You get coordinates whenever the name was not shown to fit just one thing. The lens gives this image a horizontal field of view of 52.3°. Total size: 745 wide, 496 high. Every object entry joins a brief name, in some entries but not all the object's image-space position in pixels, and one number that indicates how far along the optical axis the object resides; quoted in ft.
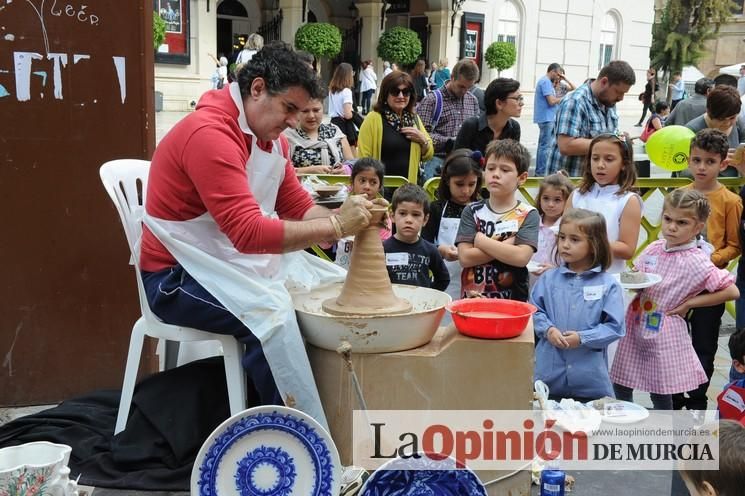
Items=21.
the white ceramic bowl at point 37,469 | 7.14
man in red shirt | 8.70
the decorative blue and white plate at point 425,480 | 7.13
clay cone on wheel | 8.77
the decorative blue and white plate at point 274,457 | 7.51
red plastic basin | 8.51
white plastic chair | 9.39
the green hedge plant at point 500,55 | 79.97
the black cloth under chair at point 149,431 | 9.25
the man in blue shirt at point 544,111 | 33.47
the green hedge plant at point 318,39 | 66.33
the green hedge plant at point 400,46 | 74.33
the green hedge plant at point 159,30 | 51.78
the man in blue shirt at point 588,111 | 16.67
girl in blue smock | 10.46
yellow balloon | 21.34
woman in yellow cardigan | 18.15
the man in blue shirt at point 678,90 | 65.00
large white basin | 8.45
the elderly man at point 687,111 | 24.71
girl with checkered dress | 12.12
